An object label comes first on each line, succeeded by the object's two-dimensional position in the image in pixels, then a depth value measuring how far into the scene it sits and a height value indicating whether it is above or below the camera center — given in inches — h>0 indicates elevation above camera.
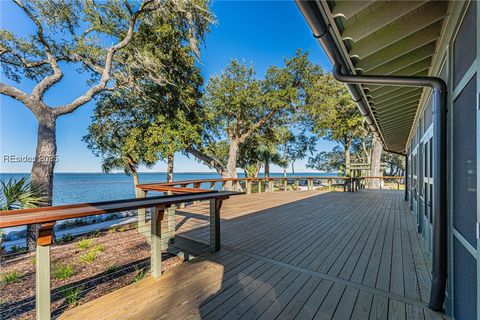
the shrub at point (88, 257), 140.5 -66.7
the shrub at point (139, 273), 110.6 -64.7
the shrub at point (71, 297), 93.3 -63.4
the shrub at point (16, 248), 203.5 -88.2
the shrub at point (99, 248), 153.4 -66.8
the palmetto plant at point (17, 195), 172.9 -30.9
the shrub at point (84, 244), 168.1 -70.3
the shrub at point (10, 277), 119.9 -70.1
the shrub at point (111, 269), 125.2 -66.1
